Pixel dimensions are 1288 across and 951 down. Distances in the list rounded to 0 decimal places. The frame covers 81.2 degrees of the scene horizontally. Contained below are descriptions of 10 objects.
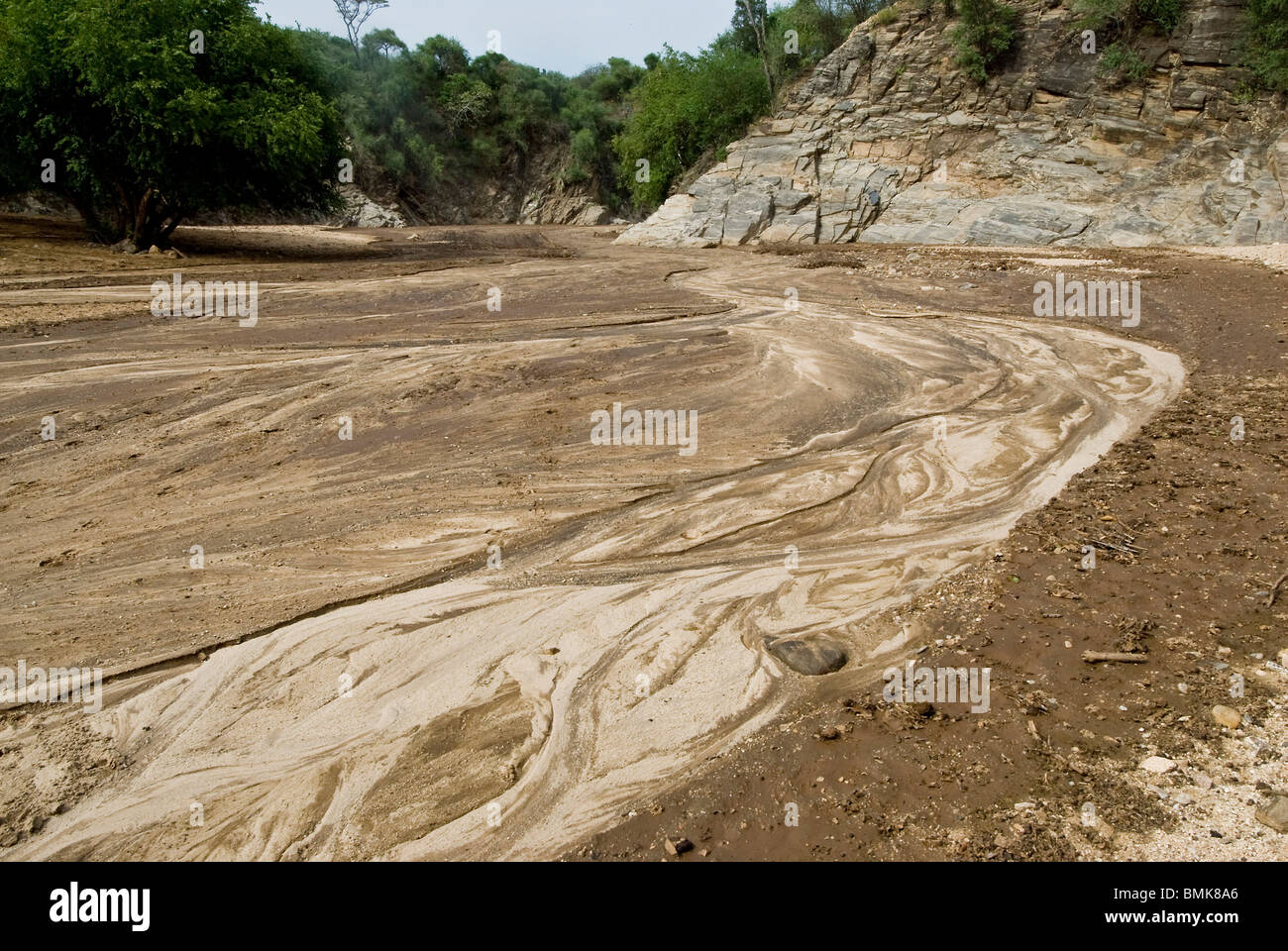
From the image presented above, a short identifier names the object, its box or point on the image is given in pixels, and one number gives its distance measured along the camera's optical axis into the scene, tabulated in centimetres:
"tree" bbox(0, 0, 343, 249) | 1717
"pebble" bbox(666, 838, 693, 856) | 305
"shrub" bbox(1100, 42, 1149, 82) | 2328
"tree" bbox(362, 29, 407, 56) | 4788
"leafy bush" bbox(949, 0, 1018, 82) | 2550
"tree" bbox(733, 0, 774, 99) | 3134
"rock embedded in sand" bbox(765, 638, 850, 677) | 432
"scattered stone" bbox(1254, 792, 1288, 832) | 298
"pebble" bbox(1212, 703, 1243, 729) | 362
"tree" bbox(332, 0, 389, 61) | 5003
